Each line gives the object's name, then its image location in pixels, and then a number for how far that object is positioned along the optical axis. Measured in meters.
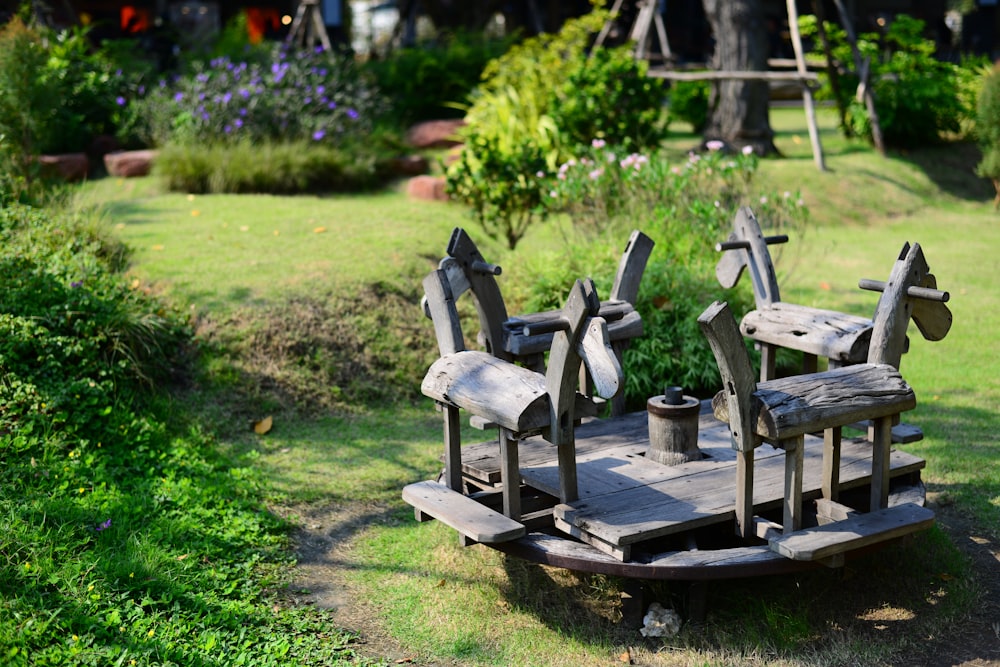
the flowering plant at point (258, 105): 11.28
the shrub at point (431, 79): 14.30
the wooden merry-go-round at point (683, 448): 3.65
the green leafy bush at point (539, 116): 8.72
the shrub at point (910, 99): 13.45
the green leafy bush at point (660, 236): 6.59
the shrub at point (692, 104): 15.71
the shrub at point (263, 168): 10.47
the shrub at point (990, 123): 11.66
